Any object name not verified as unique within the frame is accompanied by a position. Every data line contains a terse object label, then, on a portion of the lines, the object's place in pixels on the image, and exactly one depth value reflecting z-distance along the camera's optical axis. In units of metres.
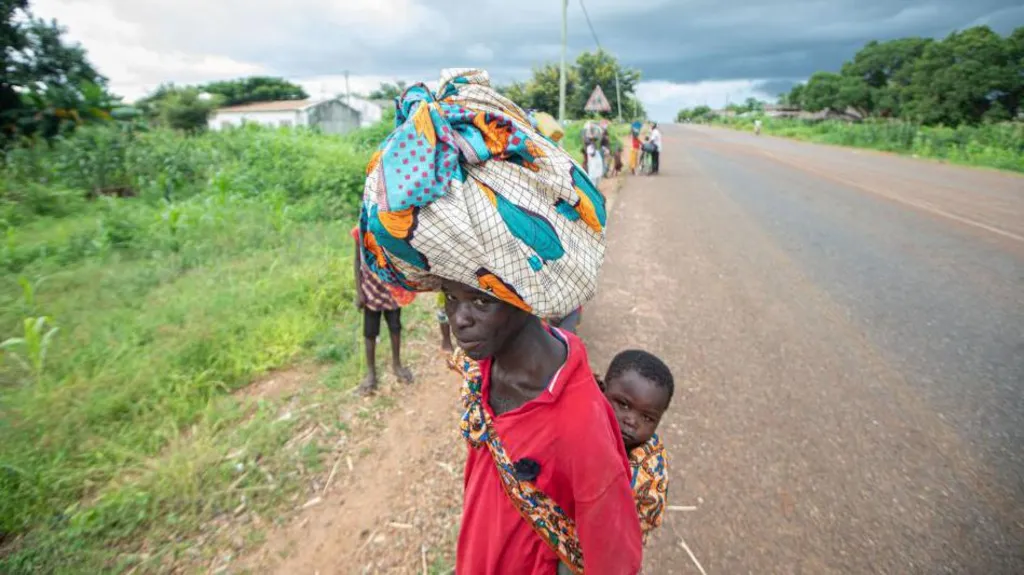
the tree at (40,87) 10.23
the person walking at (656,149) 15.08
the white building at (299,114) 40.25
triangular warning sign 16.72
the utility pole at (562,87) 14.17
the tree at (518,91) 27.38
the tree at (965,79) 24.58
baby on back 1.77
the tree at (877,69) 42.19
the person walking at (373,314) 3.67
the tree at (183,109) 30.58
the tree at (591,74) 33.69
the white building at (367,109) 49.47
